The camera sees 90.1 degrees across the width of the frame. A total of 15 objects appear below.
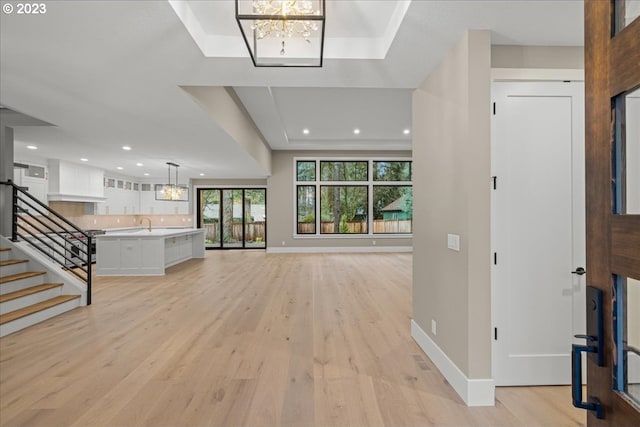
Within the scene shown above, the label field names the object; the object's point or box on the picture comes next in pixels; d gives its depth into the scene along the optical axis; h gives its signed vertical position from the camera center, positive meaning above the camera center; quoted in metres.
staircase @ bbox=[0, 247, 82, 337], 3.62 -1.05
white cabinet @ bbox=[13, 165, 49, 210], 7.38 +0.78
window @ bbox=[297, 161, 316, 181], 10.70 +1.35
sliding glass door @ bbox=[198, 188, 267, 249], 11.70 -0.24
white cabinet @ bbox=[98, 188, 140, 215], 10.21 +0.34
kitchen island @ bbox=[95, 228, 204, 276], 6.70 -0.89
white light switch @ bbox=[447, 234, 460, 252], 2.41 -0.23
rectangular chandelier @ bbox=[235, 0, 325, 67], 2.04 +1.38
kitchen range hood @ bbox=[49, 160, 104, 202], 8.05 +0.82
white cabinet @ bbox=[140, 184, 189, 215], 11.80 +0.24
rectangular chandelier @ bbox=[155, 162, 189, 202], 8.68 +0.57
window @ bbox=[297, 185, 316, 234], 10.72 +0.08
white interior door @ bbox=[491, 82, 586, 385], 2.41 -0.01
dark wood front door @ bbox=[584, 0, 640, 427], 0.73 +0.04
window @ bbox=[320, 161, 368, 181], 10.70 +1.41
